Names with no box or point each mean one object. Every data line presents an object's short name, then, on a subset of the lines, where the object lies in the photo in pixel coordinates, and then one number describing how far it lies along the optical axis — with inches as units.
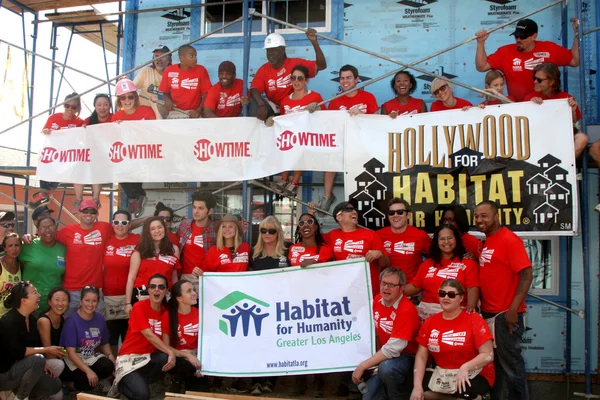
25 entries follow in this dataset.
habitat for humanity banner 204.4
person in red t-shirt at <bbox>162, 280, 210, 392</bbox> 212.8
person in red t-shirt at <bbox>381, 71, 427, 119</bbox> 260.2
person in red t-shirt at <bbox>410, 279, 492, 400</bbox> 172.4
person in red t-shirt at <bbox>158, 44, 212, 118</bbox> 291.1
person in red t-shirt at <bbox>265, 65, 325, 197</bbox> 252.2
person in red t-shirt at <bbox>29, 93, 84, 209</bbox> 291.4
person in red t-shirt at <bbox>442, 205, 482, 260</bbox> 205.8
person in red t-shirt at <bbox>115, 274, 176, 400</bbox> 205.2
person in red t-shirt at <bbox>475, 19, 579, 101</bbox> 241.9
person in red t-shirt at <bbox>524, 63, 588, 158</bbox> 216.4
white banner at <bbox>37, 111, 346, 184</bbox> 237.9
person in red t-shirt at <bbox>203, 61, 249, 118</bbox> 275.2
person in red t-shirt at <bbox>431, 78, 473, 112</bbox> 244.7
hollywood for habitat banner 214.5
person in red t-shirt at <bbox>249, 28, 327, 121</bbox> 267.7
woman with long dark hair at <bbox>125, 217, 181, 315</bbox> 222.2
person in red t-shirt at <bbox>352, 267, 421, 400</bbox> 187.3
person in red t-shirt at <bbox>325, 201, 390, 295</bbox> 211.0
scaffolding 221.5
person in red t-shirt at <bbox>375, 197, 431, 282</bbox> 211.9
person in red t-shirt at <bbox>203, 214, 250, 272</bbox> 222.7
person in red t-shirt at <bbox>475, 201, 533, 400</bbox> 187.9
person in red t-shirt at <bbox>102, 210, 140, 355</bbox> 235.0
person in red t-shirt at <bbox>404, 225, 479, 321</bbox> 191.8
